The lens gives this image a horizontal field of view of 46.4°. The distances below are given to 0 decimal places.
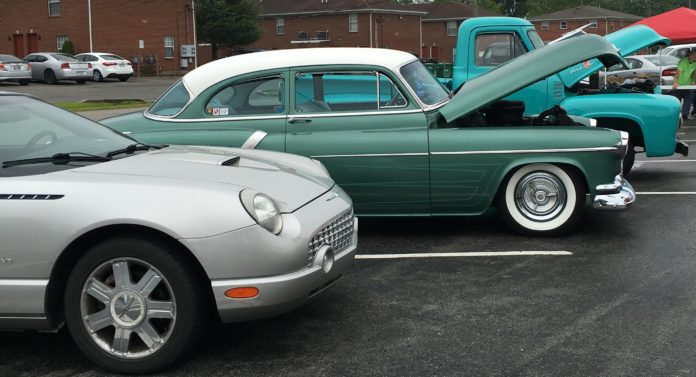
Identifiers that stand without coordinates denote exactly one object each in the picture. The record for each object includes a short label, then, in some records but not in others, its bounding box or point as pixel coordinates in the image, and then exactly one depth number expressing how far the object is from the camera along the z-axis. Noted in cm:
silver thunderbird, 391
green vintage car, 674
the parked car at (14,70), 3481
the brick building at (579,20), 8788
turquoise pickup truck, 888
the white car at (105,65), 3981
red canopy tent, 1797
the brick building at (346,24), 6656
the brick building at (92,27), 4756
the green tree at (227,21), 5600
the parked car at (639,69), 2280
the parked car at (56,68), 3709
